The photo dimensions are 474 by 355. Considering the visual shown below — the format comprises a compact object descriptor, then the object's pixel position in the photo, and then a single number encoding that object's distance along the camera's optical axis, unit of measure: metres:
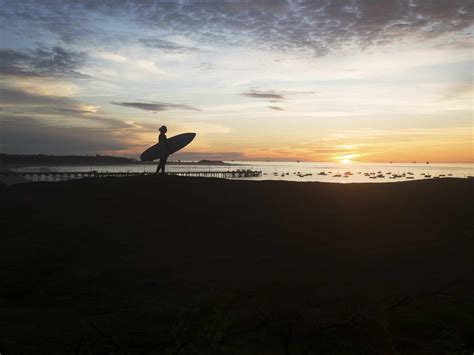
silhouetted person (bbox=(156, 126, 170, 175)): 27.09
